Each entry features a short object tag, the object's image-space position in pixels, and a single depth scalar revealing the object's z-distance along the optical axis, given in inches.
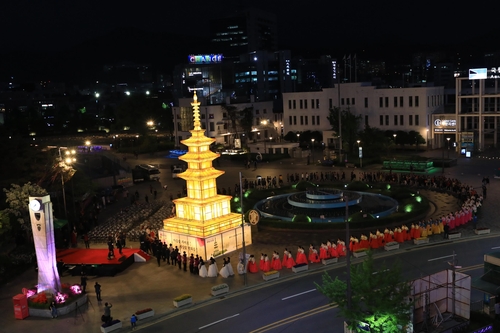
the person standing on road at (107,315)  891.4
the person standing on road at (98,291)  1009.8
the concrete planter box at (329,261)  1155.9
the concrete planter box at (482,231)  1322.2
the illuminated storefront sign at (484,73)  2723.9
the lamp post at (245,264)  1051.3
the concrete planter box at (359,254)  1194.6
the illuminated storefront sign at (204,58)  4987.7
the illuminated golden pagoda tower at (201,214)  1286.9
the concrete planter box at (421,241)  1261.1
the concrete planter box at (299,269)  1123.6
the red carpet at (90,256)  1219.9
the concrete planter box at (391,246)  1233.4
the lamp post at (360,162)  2455.8
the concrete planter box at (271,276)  1082.7
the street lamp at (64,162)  1475.9
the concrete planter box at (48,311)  964.0
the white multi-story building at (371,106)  3016.7
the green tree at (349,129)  2741.1
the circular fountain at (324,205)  1561.3
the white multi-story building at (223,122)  3538.4
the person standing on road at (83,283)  1050.1
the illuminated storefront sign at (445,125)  2883.9
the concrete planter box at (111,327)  872.9
